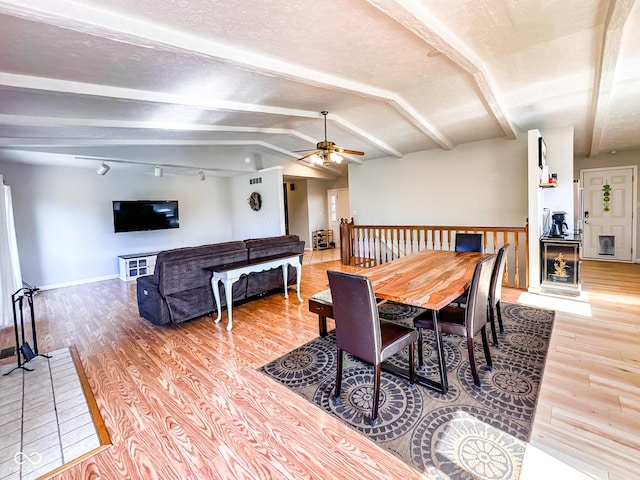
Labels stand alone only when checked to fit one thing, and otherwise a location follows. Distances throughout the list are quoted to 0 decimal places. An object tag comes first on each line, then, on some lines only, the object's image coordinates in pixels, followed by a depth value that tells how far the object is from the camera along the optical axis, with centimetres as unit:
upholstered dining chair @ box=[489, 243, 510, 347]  263
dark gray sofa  340
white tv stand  624
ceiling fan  413
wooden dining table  204
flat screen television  650
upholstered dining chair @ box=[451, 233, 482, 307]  395
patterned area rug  159
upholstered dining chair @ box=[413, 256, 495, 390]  216
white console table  345
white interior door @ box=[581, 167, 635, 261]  630
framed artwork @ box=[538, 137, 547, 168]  420
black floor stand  264
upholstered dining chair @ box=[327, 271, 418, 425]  181
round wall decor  802
